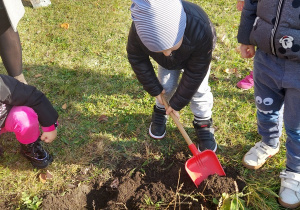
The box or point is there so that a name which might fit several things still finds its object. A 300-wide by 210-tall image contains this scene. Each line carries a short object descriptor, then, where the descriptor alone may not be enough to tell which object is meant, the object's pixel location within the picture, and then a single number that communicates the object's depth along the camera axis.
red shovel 2.48
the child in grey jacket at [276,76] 1.84
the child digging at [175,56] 1.73
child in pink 2.32
